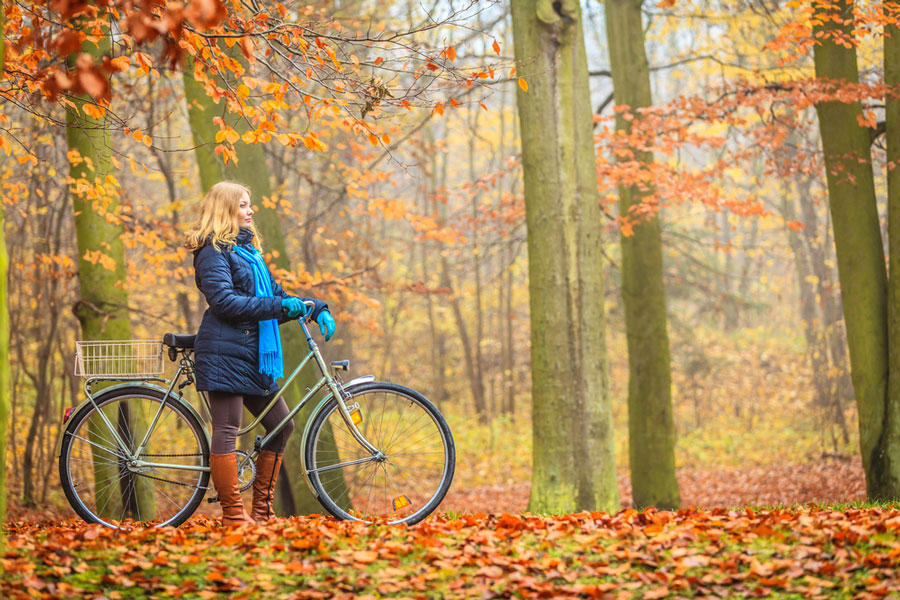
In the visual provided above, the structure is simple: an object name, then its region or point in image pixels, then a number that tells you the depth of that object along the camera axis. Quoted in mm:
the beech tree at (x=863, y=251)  14133
